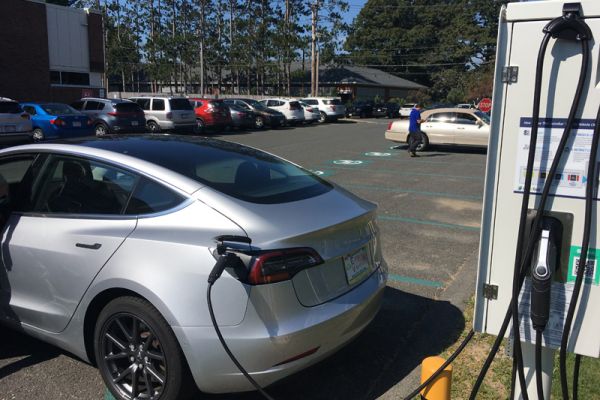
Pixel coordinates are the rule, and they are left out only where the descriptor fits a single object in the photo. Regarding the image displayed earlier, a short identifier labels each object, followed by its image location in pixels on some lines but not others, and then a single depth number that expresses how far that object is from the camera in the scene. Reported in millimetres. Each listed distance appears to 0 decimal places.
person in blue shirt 15742
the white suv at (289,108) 30656
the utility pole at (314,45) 43247
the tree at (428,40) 74938
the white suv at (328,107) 34841
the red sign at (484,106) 27289
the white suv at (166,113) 21781
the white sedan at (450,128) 17016
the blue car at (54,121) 17328
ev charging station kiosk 2176
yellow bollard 2673
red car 24470
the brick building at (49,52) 25766
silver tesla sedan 2764
